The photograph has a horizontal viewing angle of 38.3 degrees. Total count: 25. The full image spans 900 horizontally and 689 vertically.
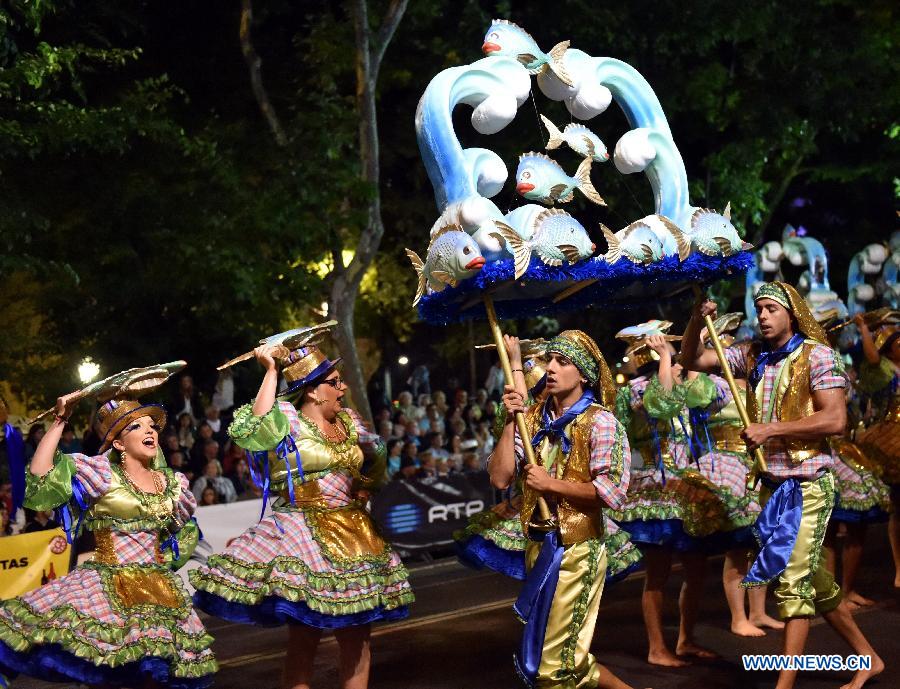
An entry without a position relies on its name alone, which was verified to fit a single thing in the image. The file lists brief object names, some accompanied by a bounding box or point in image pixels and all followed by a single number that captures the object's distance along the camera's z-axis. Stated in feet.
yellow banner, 33.91
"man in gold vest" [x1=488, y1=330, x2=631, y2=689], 21.17
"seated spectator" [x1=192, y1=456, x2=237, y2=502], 42.32
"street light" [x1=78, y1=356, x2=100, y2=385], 51.10
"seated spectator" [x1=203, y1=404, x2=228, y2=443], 47.14
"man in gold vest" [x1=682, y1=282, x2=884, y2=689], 23.22
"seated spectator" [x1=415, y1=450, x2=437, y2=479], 50.11
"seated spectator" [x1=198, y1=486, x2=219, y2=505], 41.93
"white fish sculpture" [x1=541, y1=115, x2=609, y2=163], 23.40
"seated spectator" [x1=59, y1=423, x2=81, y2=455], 41.06
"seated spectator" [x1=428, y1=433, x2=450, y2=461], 53.31
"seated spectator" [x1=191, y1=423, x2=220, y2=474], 43.37
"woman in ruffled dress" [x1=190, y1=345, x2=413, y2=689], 22.88
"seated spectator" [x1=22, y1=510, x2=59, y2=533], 37.32
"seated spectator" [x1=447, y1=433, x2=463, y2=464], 54.29
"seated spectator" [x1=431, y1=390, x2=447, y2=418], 60.49
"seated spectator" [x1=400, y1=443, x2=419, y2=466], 50.62
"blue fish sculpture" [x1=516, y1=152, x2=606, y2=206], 22.57
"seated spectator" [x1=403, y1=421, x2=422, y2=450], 54.39
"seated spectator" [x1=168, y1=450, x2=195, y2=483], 41.91
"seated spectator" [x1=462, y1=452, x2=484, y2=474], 54.08
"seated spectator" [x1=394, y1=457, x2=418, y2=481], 49.62
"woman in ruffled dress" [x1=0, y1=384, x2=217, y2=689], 20.98
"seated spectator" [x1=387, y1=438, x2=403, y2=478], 50.47
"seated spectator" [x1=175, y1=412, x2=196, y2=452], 45.92
